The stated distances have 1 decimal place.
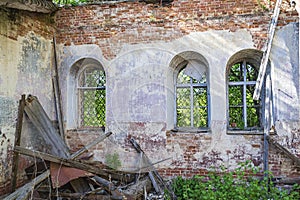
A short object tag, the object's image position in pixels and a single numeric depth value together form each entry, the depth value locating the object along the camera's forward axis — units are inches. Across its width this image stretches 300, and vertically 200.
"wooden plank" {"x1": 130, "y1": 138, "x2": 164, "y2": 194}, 198.6
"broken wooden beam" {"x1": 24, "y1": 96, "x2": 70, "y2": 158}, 198.2
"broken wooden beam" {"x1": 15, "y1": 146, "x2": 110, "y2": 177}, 159.3
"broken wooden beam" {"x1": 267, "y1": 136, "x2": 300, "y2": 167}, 194.1
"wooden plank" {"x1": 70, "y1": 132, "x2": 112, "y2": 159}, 195.0
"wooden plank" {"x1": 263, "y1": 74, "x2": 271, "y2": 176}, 201.3
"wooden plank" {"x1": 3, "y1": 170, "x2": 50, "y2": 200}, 149.8
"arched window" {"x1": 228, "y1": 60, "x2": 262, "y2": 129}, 220.4
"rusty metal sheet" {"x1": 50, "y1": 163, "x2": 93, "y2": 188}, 164.1
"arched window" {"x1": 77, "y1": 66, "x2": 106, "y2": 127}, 251.3
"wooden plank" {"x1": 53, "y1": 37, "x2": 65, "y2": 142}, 233.6
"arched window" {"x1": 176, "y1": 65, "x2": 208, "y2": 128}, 230.5
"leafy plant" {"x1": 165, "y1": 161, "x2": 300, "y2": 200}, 157.5
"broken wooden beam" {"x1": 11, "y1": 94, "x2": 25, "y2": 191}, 188.9
